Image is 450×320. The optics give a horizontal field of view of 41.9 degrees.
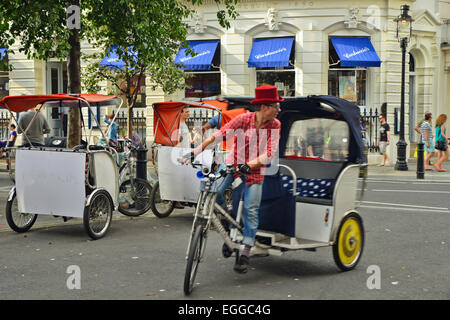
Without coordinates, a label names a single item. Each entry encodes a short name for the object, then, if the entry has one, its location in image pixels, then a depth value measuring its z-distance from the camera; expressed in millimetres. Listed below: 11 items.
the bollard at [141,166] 10430
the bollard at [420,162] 16391
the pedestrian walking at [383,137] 20047
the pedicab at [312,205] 5578
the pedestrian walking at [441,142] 18375
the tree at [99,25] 12164
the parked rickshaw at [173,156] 9078
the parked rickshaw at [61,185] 7918
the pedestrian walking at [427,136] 18375
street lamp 18922
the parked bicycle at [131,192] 9781
